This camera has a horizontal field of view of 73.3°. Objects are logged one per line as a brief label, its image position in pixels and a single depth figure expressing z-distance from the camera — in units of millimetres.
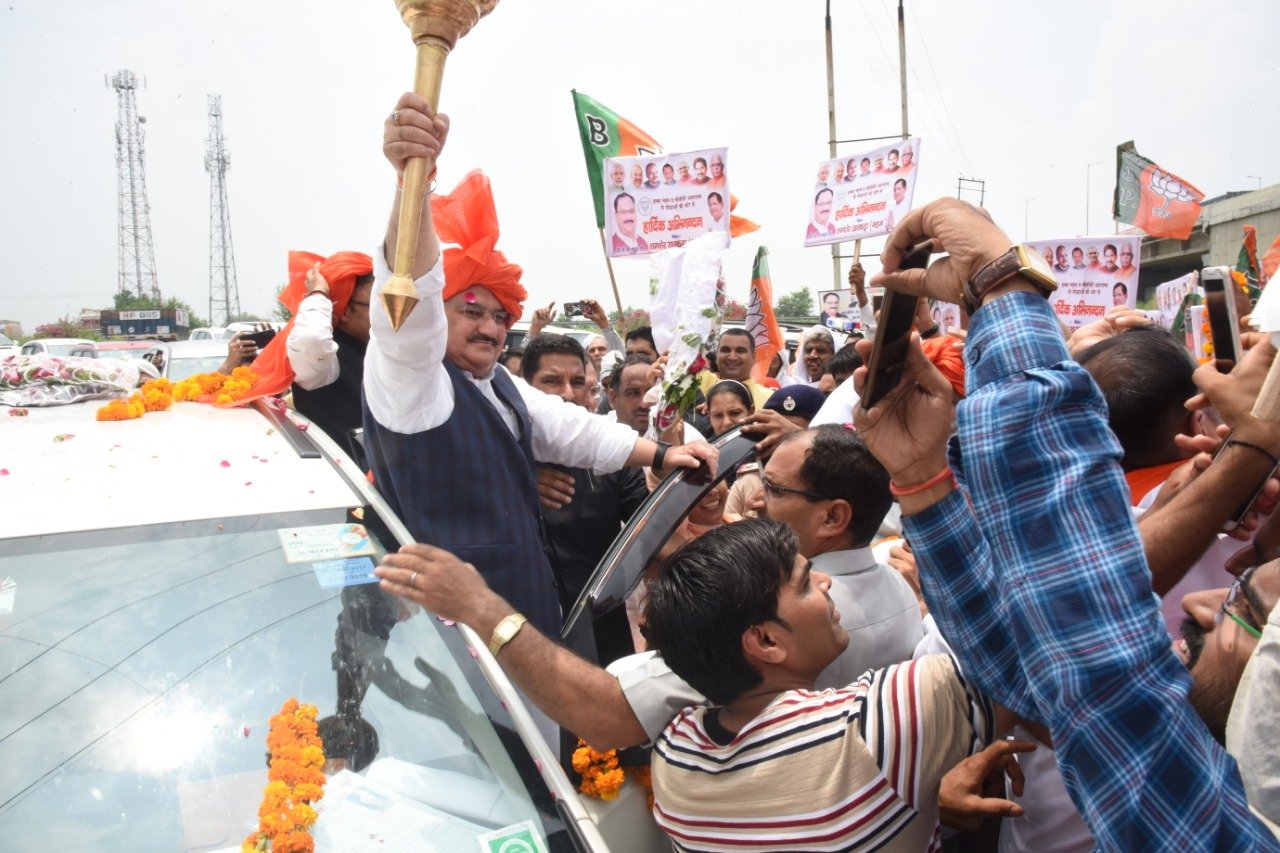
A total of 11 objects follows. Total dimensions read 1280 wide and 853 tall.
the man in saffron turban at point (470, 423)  2074
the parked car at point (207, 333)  24250
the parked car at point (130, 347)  11365
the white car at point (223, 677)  1420
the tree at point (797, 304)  49188
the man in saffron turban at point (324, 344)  2865
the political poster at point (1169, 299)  6451
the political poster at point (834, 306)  11086
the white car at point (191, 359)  7641
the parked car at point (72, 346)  14278
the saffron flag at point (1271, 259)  2543
